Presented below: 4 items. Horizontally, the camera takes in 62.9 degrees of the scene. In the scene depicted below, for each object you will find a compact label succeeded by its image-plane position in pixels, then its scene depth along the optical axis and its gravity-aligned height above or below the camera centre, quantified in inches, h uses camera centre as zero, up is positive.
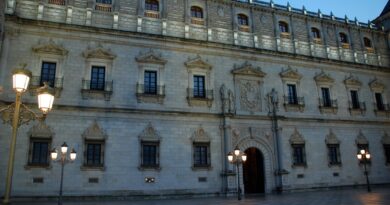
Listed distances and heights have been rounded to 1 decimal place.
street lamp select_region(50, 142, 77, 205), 597.6 +45.2
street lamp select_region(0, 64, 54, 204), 250.5 +70.9
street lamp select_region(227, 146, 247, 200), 723.1 +40.0
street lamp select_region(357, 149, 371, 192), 880.3 +45.6
